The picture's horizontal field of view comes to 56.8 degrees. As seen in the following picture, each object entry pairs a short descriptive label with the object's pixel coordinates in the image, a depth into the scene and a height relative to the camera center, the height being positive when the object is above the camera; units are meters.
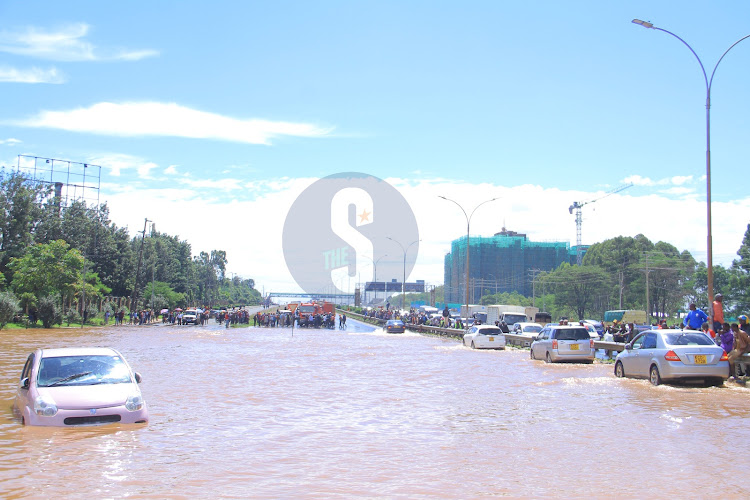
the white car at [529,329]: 42.99 -1.45
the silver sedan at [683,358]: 17.02 -1.19
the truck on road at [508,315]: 59.65 -0.86
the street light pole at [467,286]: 52.77 +1.42
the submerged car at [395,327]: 63.19 -2.26
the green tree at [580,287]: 104.44 +3.15
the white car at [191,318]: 76.19 -2.36
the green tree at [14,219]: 71.06 +7.52
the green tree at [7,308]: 47.16 -1.14
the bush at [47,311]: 56.28 -1.51
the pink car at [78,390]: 10.72 -1.57
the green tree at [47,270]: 58.31 +1.90
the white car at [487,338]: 37.34 -1.78
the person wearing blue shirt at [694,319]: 20.95 -0.25
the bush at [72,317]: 62.66 -2.15
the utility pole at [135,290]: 83.09 +0.59
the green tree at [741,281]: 77.69 +3.46
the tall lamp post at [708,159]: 21.53 +4.89
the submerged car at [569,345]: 25.95 -1.42
